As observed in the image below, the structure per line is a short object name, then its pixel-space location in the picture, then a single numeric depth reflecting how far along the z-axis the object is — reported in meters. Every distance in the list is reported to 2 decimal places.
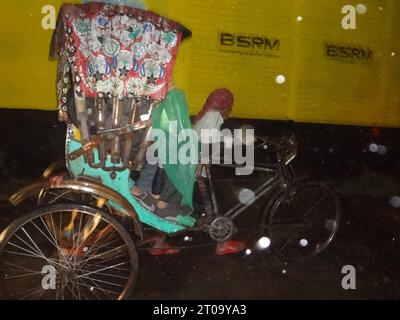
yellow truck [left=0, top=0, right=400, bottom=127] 6.62
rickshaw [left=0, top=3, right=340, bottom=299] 3.01
